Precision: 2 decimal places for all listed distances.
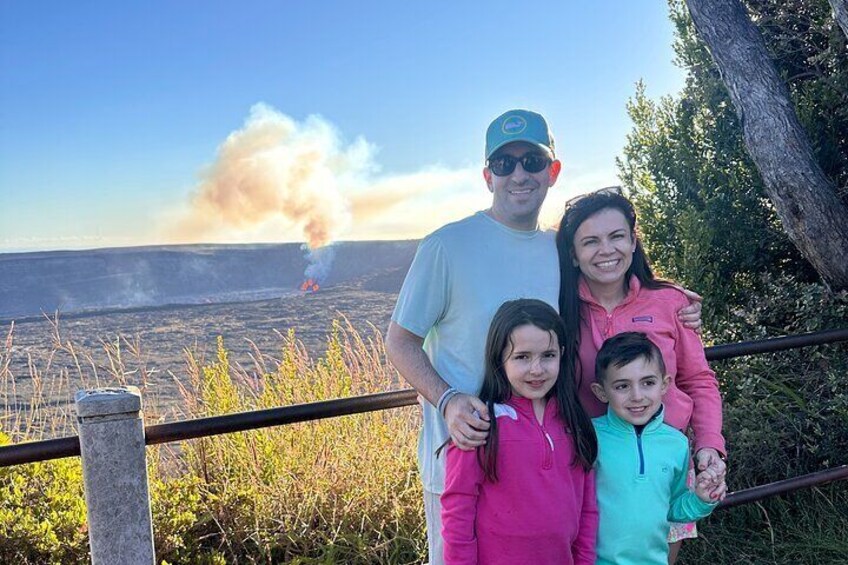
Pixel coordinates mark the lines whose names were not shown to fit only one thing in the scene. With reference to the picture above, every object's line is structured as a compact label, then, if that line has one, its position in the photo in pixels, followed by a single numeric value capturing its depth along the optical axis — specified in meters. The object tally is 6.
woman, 2.12
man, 1.97
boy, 1.98
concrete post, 1.98
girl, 1.82
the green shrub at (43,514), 3.35
